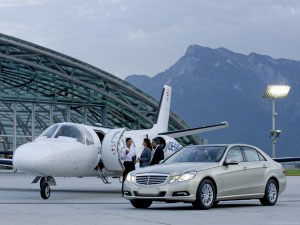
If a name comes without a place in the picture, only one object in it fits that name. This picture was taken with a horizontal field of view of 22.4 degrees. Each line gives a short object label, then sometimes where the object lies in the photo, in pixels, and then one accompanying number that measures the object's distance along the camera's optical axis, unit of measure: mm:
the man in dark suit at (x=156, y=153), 21594
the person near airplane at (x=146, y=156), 22562
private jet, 20375
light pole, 50656
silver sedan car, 16109
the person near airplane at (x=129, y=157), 22953
